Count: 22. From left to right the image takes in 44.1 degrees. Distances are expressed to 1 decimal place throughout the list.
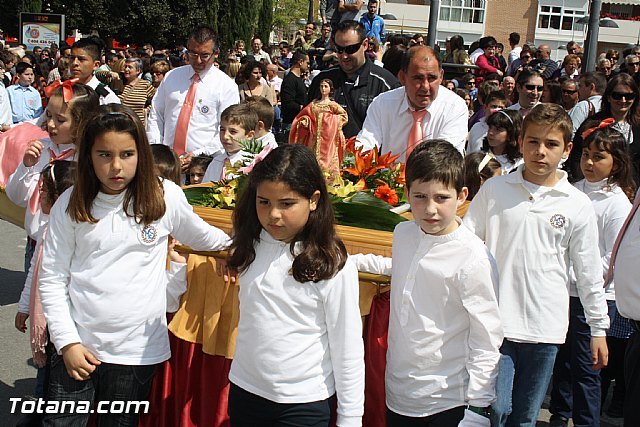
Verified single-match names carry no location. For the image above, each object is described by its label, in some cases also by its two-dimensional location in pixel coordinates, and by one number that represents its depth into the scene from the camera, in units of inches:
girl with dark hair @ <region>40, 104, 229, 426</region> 121.3
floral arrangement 146.3
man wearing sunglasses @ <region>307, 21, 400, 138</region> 241.8
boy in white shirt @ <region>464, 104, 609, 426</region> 139.2
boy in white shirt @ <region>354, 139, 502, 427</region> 114.0
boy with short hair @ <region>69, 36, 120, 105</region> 231.6
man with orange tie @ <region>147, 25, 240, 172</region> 263.9
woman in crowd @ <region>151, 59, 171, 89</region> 447.8
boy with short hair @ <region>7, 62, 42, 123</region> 478.3
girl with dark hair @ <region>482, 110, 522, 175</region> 240.1
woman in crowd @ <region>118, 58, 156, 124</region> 399.2
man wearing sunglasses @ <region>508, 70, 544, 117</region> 293.7
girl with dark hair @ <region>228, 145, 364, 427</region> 110.3
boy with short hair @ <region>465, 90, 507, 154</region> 291.0
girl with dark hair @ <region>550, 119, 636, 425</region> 169.5
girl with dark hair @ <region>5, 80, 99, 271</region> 159.8
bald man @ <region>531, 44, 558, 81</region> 452.0
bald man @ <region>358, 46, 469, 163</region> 186.7
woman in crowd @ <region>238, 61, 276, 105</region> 454.6
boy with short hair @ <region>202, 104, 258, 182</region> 202.5
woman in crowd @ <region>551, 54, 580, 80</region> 462.0
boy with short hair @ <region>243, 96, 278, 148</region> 213.5
